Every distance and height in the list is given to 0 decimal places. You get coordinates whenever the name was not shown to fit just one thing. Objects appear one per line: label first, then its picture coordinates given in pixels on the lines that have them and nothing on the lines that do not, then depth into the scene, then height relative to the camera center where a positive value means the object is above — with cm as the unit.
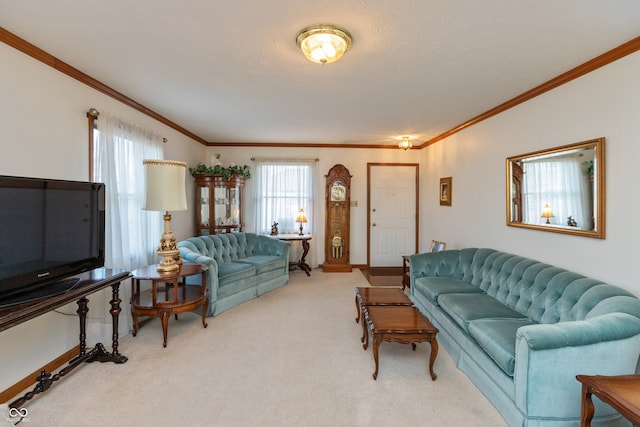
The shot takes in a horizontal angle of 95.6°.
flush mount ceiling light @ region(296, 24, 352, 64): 189 +118
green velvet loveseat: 351 -69
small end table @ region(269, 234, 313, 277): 522 -49
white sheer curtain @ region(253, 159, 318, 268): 565 +45
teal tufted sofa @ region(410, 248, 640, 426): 163 -80
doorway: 582 +8
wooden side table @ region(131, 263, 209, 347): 279 -86
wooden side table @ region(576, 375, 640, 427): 123 -80
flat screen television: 171 -13
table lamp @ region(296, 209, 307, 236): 546 -4
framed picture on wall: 468 +42
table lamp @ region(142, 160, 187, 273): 284 +22
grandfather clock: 563 +2
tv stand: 160 -57
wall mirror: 228 +25
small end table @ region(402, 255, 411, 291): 453 -96
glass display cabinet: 500 +22
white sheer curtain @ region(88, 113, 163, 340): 282 +19
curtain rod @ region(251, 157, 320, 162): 562 +111
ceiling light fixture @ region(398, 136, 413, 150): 475 +120
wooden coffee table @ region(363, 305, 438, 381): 223 -88
